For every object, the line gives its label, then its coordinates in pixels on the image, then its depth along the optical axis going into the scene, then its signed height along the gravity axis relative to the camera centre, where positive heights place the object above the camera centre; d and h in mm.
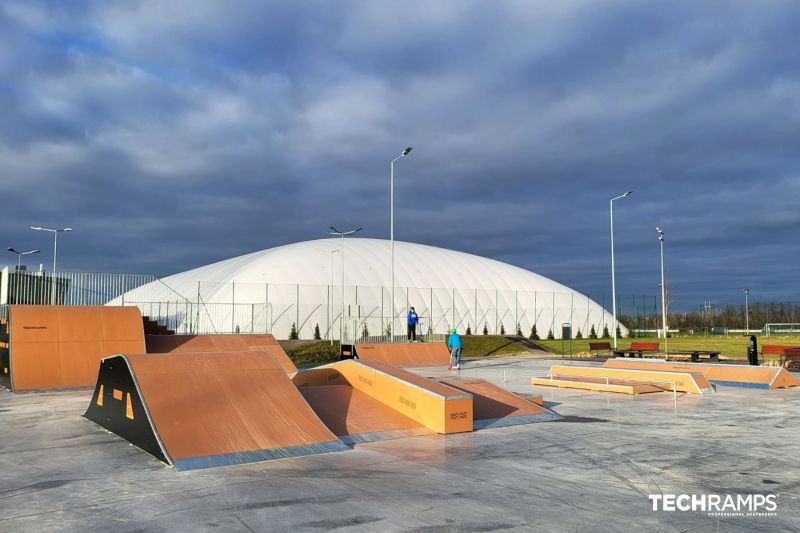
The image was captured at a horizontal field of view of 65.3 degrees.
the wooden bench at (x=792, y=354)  23297 -1095
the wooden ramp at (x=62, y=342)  17844 -531
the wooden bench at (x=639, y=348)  29394 -1100
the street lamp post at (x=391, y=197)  31406 +6434
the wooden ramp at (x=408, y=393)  10633 -1237
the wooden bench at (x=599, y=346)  31750 -1097
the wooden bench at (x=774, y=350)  24797 -1008
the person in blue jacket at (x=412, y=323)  30469 +75
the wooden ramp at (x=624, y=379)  16906 -1628
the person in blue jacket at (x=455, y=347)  22842 -838
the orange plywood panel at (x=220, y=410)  8383 -1268
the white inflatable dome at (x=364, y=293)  45469 +2645
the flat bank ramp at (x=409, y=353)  27422 -1279
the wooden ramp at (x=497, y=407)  11630 -1633
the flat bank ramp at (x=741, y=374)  18359 -1501
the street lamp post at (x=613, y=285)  40047 +2548
